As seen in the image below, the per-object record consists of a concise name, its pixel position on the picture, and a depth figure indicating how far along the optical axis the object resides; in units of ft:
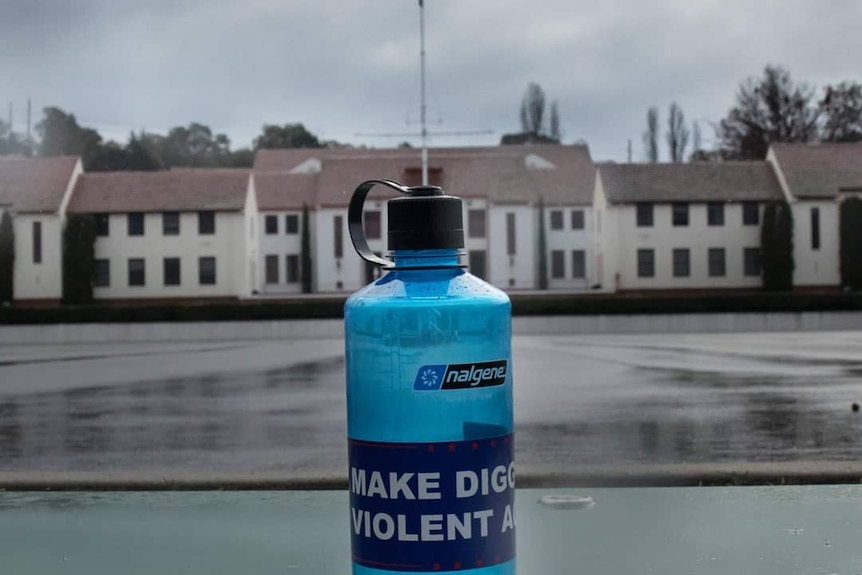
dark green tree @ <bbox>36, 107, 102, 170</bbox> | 96.99
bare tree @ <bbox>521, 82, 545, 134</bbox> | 129.90
